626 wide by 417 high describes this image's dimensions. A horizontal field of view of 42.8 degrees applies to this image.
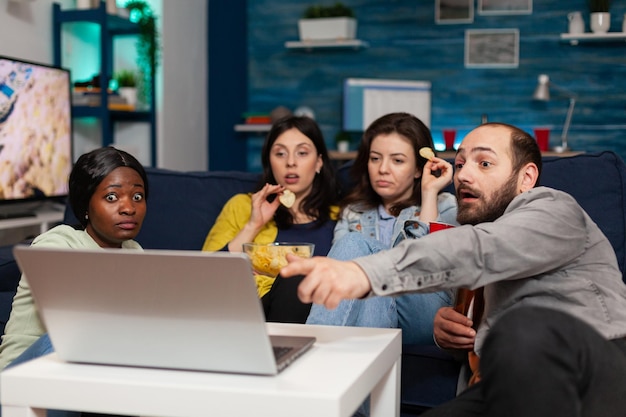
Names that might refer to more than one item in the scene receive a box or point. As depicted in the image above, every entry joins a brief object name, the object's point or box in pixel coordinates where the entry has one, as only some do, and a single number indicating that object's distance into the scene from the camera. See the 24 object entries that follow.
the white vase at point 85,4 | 4.23
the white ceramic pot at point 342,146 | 5.88
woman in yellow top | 2.71
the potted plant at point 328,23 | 5.79
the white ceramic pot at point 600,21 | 5.36
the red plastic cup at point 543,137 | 5.45
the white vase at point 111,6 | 4.32
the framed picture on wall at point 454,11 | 5.80
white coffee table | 1.16
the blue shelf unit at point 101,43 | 4.16
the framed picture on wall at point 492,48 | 5.74
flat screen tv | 3.43
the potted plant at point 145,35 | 4.58
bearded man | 1.21
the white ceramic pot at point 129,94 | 4.59
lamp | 5.44
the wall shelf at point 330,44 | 5.80
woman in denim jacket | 2.47
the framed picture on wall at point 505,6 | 5.71
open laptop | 1.17
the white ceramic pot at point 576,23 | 5.43
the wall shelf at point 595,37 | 5.33
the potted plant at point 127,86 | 4.60
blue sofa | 2.12
